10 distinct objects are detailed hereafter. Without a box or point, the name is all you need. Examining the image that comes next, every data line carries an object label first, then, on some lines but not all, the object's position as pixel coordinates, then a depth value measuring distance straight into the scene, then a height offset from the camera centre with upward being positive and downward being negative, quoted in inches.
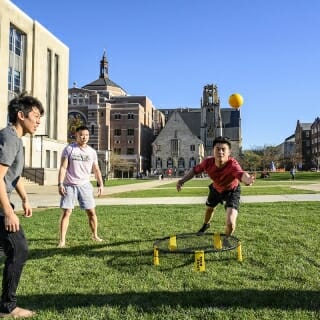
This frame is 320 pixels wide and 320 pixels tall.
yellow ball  389.1 +73.9
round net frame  228.1 -45.1
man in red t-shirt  240.7 -1.1
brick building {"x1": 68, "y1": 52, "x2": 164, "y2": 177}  3548.2 +474.3
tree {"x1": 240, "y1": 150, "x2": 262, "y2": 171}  3978.8 +137.4
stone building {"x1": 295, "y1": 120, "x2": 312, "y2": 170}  5048.2 +404.9
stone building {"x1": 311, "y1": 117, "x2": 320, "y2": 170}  4785.9 +394.8
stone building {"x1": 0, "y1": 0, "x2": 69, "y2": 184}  1400.1 +393.0
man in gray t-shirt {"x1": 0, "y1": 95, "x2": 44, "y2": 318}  131.3 -5.3
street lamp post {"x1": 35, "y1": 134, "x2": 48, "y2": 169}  1513.7 +131.9
